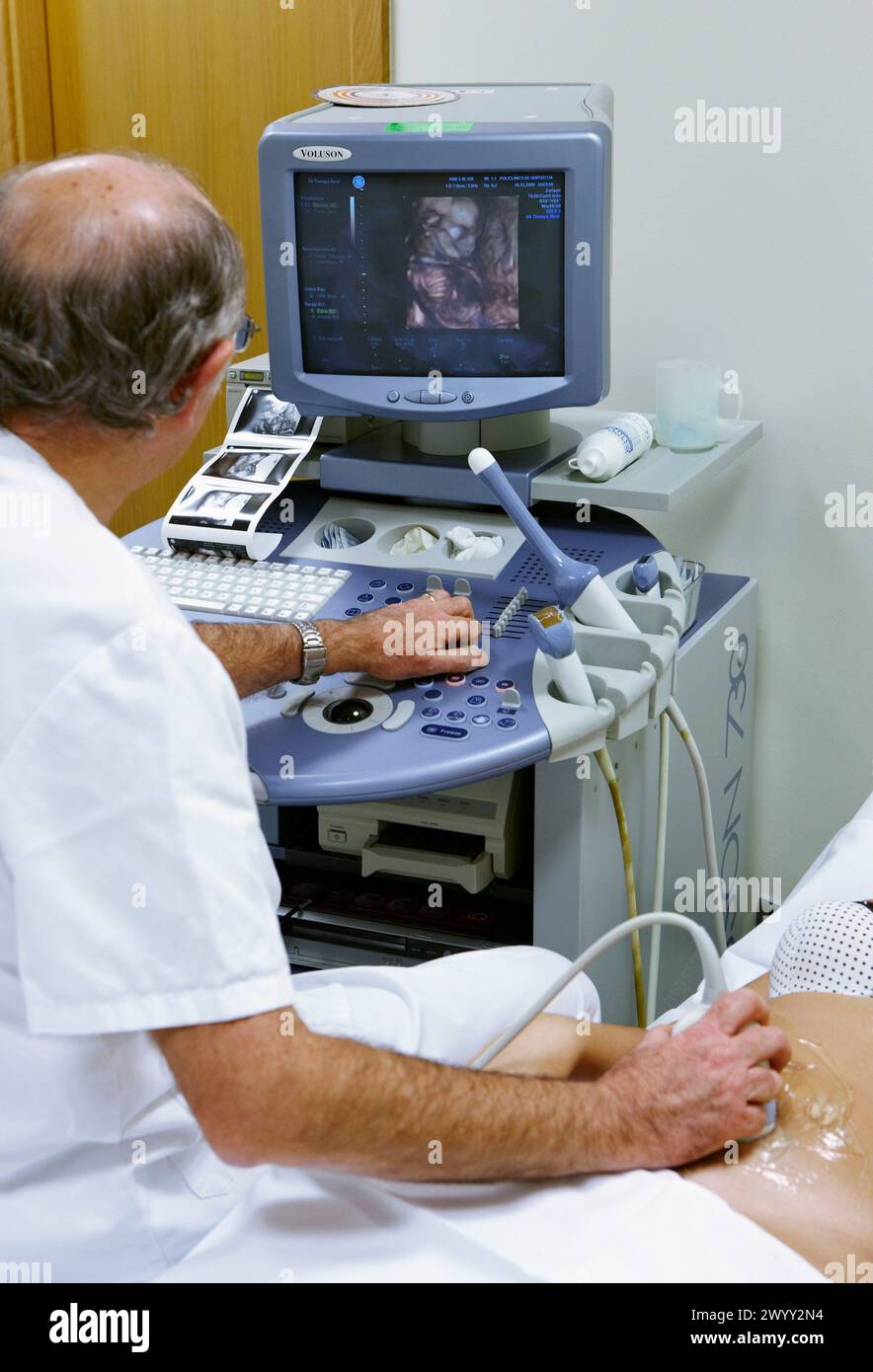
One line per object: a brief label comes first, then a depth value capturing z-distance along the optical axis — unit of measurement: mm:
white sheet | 1037
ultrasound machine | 1675
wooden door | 2490
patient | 1141
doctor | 933
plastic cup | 2027
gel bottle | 1868
